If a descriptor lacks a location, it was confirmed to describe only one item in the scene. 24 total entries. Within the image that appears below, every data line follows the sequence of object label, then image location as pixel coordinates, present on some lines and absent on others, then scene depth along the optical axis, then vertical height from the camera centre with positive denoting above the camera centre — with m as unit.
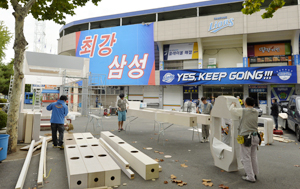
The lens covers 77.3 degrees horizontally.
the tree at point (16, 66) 5.54 +1.00
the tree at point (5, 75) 22.06 +2.84
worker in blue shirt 6.23 -0.66
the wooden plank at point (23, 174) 3.22 -1.47
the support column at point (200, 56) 22.22 +5.36
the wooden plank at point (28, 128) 6.87 -1.09
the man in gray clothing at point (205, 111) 7.32 -0.41
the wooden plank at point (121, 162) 3.96 -1.48
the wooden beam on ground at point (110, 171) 3.36 -1.29
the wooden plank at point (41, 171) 3.50 -1.47
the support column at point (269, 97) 20.05 +0.53
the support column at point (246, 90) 20.91 +1.30
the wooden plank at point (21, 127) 6.94 -1.06
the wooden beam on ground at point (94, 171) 3.24 -1.25
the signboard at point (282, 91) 19.36 +1.16
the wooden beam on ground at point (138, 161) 3.87 -1.37
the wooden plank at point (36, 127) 6.88 -1.04
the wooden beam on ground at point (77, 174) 3.16 -1.26
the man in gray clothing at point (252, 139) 3.84 -0.78
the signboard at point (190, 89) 23.11 +1.48
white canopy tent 12.57 +2.43
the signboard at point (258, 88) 20.39 +1.46
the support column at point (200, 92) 22.59 +1.09
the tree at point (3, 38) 15.82 +5.20
